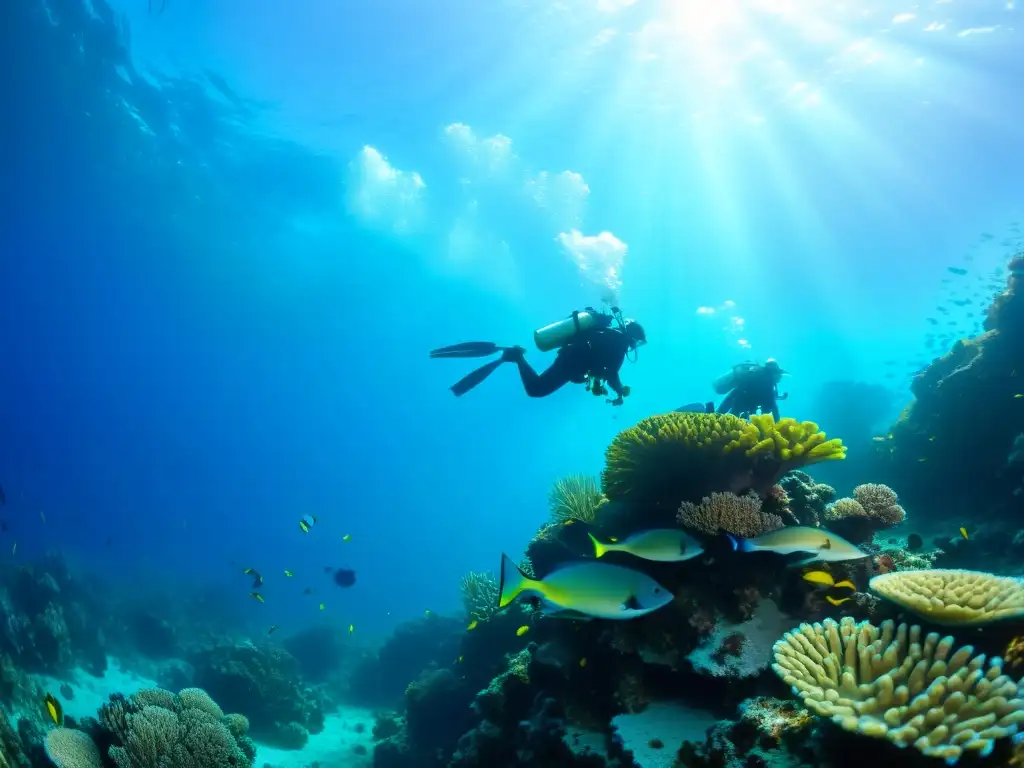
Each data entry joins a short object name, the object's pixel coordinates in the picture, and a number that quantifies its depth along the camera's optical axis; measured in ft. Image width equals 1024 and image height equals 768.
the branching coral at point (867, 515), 17.70
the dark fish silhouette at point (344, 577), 35.55
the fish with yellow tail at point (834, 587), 12.93
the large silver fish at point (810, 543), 11.08
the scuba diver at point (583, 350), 25.79
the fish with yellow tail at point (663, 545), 11.08
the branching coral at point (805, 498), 18.35
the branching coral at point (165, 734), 16.42
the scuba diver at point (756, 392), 34.24
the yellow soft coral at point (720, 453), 15.97
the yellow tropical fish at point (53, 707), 16.92
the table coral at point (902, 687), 6.72
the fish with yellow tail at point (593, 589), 9.31
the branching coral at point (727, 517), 14.23
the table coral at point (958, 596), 8.90
